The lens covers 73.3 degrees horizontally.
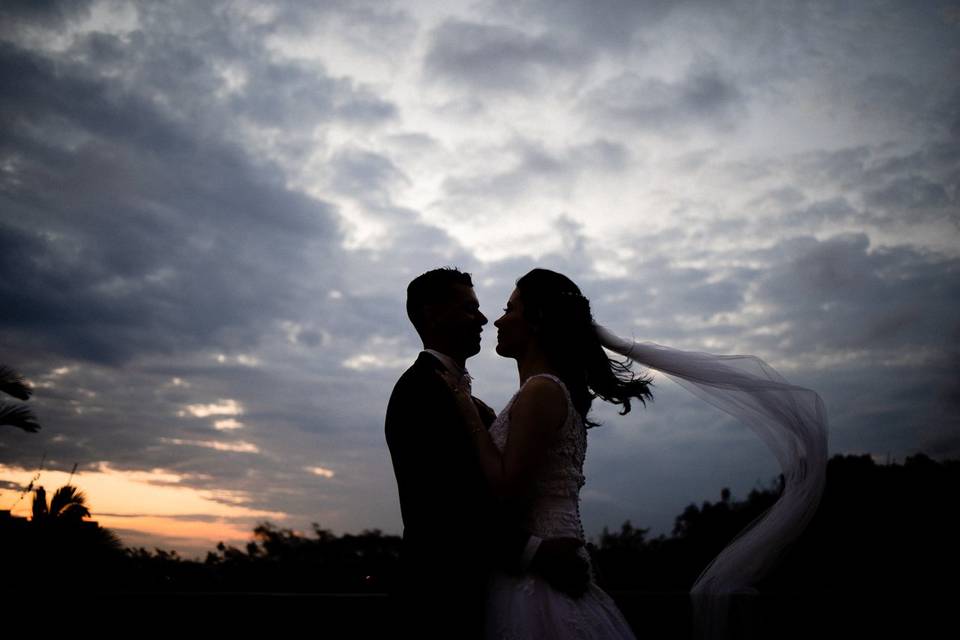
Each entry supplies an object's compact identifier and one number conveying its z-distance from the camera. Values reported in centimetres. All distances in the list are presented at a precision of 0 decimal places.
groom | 285
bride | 301
